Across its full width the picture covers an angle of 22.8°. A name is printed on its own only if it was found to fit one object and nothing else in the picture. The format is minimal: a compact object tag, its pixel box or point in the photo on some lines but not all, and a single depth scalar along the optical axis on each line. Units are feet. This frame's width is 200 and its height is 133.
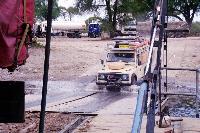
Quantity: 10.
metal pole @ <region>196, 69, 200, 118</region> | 44.42
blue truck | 271.90
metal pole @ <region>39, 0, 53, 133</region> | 15.57
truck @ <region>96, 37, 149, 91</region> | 76.23
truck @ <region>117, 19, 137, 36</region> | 240.55
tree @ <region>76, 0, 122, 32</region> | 244.01
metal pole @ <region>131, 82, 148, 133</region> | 11.96
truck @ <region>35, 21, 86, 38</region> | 278.05
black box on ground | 15.38
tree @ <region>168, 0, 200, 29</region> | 307.50
